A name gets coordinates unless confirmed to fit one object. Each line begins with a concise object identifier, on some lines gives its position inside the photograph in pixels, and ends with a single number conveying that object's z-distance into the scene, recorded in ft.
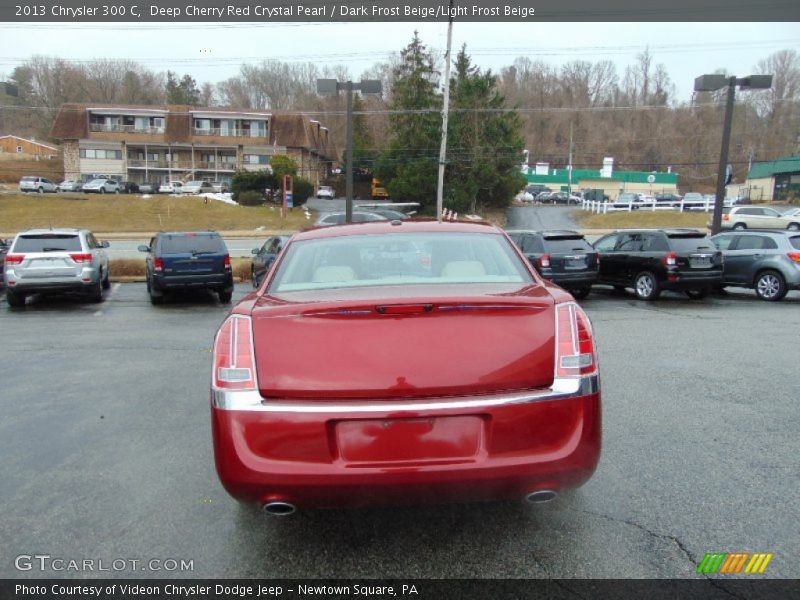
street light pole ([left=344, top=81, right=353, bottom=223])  67.72
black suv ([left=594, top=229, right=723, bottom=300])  43.29
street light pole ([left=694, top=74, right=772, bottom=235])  61.67
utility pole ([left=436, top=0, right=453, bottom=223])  90.27
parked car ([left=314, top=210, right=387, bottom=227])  79.80
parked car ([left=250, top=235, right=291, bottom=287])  47.96
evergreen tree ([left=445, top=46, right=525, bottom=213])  149.59
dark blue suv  42.96
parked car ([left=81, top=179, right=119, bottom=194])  188.65
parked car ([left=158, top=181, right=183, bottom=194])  198.89
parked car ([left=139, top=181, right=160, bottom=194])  199.21
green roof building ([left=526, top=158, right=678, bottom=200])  260.62
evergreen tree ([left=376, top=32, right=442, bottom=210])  156.87
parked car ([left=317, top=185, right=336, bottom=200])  210.79
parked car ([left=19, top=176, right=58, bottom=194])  186.09
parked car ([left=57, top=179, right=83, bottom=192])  191.70
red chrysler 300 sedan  8.77
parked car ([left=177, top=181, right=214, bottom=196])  197.67
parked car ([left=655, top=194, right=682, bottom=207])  212.23
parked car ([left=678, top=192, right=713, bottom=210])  156.70
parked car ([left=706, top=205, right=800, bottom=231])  115.44
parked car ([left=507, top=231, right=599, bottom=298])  44.96
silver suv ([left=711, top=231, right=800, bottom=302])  44.01
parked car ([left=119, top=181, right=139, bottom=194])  196.66
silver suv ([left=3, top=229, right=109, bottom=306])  41.04
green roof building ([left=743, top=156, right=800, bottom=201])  200.35
